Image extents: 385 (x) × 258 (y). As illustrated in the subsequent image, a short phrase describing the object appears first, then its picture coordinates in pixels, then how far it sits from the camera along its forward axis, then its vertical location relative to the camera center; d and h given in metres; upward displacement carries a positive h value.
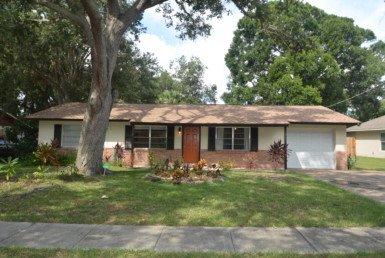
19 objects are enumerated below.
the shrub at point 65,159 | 14.62 -0.86
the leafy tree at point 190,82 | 42.81 +10.25
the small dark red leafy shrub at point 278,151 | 14.29 -0.23
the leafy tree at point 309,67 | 25.45 +8.59
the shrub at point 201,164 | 10.62 -0.73
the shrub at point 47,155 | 13.73 -0.61
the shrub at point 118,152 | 15.59 -0.46
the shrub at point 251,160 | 14.84 -0.76
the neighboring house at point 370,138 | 24.38 +1.04
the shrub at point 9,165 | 8.44 -0.71
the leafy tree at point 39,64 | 13.27 +5.48
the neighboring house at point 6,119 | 16.55 +1.53
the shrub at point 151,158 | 14.69 -0.76
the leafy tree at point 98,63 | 10.28 +3.27
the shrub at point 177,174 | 9.48 -1.02
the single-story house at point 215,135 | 15.12 +0.62
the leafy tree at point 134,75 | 21.85 +6.09
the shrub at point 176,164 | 10.78 -0.78
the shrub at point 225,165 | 14.33 -1.02
